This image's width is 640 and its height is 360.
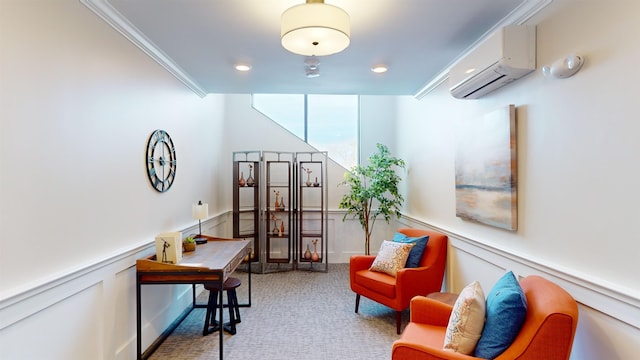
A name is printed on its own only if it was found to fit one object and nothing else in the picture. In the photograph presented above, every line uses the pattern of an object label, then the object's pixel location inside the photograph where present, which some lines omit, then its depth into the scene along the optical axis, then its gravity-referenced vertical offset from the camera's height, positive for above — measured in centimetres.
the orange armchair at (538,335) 143 -69
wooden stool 302 -120
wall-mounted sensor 168 +61
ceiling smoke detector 293 +108
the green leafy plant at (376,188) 462 -8
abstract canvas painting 223 +9
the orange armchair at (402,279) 303 -95
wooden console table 239 -66
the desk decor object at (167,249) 252 -50
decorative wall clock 278 +21
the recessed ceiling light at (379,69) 315 +111
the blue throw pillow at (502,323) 158 -69
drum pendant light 168 +81
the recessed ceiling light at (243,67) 313 +112
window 570 +111
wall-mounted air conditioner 203 +80
